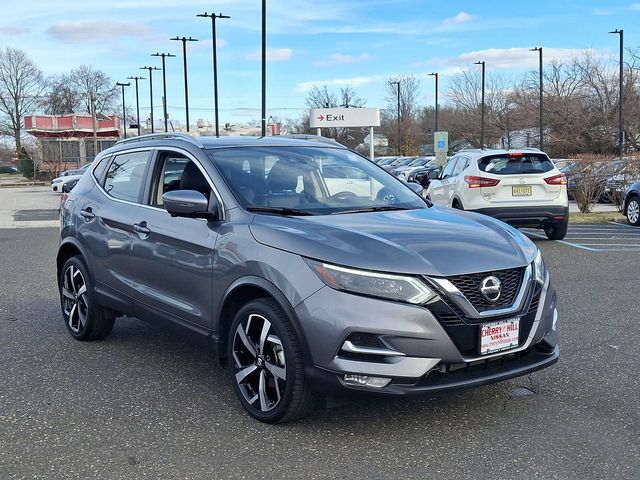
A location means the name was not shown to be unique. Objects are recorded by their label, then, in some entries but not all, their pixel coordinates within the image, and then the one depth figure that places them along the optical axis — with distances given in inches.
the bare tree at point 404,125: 2423.7
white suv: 459.2
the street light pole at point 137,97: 2475.6
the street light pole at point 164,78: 2111.5
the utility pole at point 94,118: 2150.2
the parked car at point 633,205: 586.2
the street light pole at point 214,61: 1466.5
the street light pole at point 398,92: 2360.6
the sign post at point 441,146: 1294.3
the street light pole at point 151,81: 2466.8
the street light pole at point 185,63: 1756.9
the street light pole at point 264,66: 1085.1
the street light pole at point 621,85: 1572.1
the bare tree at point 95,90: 3782.0
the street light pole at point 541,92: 1795.2
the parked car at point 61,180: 1202.0
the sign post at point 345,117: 1173.7
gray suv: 139.6
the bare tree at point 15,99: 3366.1
